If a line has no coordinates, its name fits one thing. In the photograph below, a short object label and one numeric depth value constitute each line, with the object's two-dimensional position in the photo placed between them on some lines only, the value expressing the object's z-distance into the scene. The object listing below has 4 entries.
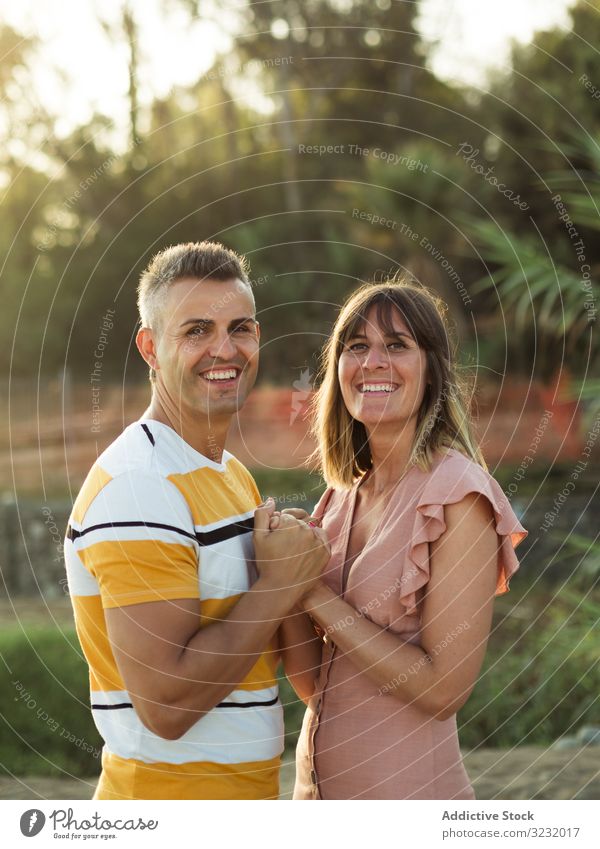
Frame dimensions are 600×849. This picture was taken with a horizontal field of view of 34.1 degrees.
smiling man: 2.05
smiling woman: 2.27
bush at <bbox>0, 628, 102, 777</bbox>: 7.59
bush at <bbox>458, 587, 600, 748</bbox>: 6.79
